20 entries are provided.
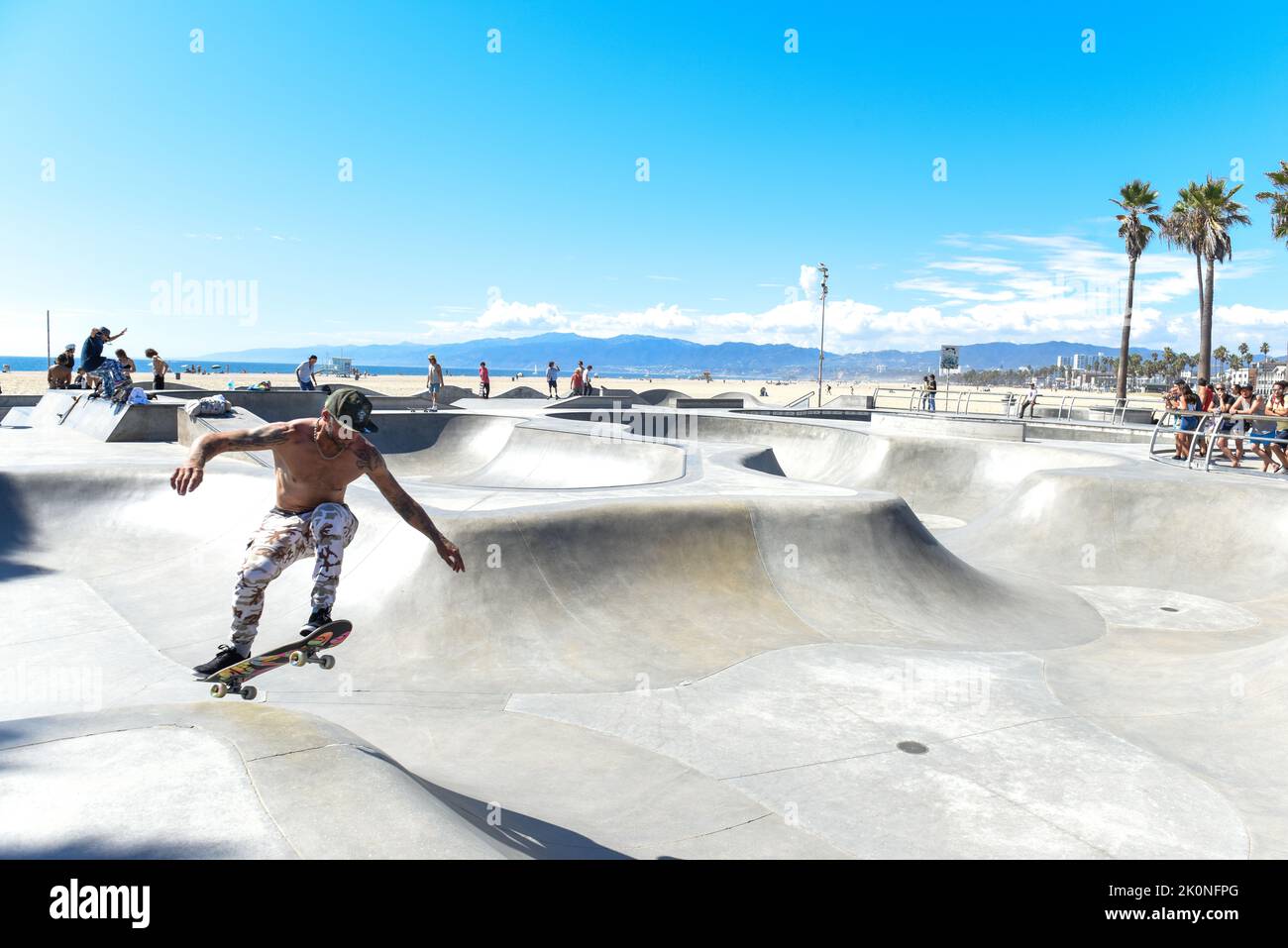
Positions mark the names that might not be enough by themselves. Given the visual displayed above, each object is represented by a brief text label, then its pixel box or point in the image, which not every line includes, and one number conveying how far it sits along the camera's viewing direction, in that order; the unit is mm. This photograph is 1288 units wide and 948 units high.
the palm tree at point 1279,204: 34562
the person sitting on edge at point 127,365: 18188
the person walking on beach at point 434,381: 27688
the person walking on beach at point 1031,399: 30922
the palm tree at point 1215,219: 42281
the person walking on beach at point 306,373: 22473
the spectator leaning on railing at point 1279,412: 14125
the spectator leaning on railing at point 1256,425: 14438
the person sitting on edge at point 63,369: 23375
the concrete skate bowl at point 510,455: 16234
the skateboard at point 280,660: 4617
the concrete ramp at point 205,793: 2803
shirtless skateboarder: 4582
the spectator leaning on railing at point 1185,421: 15781
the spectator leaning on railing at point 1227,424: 14980
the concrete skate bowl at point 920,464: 18266
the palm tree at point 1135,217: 45344
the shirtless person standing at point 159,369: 21900
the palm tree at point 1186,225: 43312
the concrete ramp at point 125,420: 17297
